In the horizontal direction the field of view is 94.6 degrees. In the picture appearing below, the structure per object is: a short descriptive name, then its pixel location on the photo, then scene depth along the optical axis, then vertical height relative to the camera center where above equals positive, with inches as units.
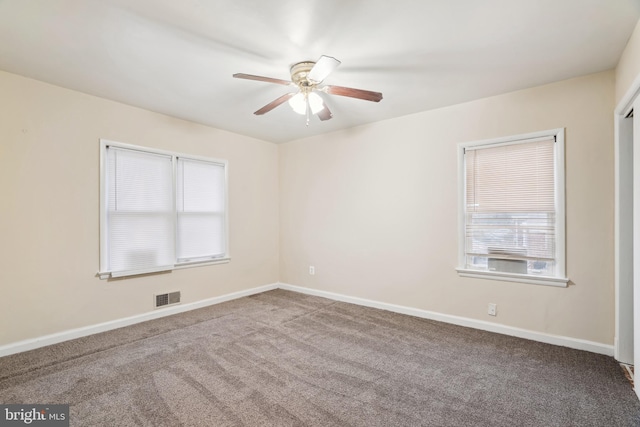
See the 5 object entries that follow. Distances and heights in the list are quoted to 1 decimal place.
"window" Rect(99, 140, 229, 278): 131.6 +0.9
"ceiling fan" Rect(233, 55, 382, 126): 84.7 +40.6
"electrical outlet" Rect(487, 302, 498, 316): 125.7 -41.8
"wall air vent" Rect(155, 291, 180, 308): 147.1 -44.2
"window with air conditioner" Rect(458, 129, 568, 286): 115.0 +1.3
